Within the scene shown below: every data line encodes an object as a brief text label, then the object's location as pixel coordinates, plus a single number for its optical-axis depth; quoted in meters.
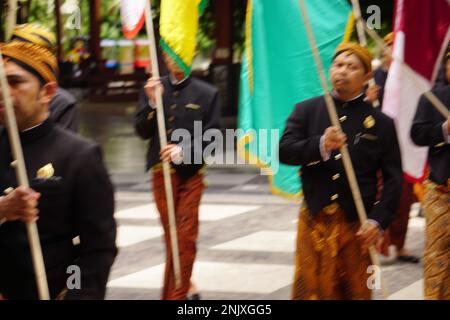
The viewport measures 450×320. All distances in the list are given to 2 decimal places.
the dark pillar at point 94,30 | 30.27
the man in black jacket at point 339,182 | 6.11
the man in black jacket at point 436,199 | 6.46
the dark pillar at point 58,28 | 29.36
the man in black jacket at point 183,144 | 7.80
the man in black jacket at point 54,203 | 3.97
